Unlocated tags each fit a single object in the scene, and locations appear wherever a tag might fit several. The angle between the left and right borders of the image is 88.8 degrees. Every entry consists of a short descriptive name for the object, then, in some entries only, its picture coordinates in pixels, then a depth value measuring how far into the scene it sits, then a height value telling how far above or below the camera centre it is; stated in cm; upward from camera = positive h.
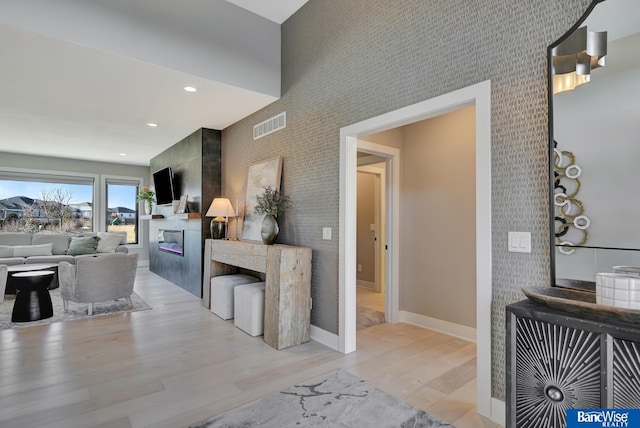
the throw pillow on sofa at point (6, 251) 597 -64
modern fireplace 590 -47
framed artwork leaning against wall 401 +41
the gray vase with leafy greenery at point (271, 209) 369 +9
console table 312 -76
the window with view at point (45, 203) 709 +31
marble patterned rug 195 -123
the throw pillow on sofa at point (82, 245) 652 -58
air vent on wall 398 +119
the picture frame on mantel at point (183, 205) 560 +20
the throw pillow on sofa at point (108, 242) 688 -54
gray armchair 402 -78
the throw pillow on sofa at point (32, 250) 610 -64
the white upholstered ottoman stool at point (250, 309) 344 -100
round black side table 392 -100
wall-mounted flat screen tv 613 +61
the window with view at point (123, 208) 819 +23
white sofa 598 -59
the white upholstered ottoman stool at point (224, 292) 405 -96
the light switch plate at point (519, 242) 187 -14
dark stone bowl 128 -38
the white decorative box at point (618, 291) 132 -30
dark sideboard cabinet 127 -62
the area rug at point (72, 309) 388 -125
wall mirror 154 +38
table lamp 468 +4
